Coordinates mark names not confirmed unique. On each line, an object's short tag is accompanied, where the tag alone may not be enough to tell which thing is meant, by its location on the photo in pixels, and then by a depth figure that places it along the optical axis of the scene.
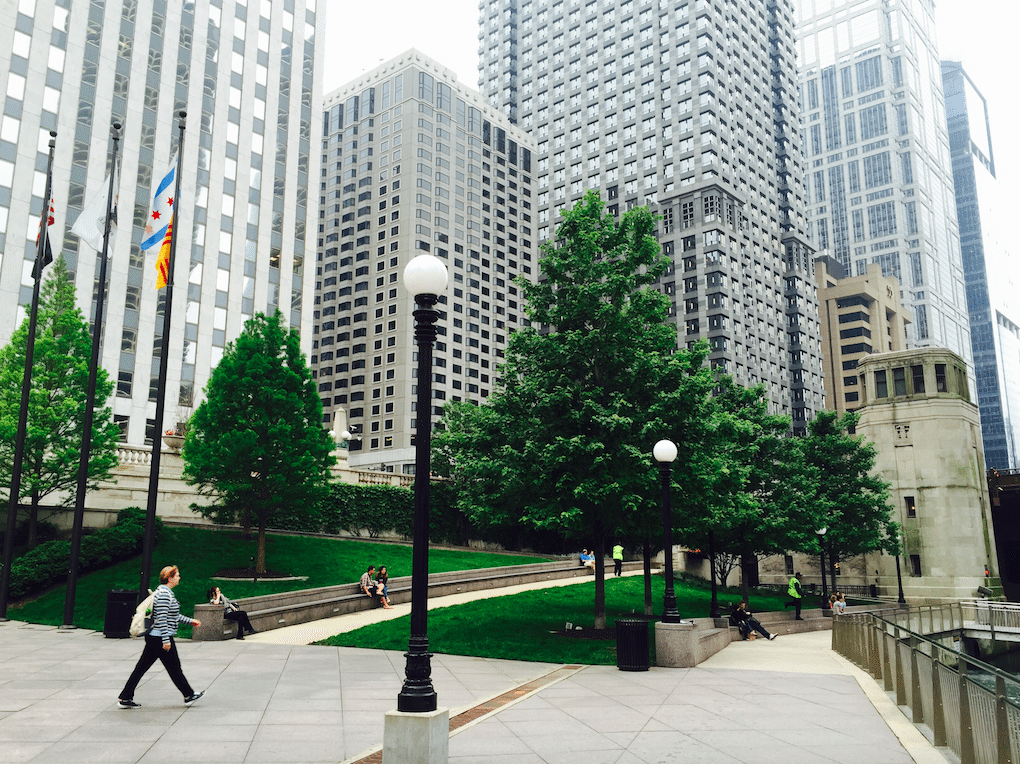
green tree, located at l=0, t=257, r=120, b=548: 28.78
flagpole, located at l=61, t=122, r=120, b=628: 20.88
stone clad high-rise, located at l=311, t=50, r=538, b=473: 116.86
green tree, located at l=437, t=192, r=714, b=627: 20.23
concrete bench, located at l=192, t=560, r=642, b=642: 20.27
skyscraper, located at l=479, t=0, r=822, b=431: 115.12
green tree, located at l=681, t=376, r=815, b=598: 35.66
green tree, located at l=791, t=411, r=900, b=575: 45.12
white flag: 22.52
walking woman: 10.69
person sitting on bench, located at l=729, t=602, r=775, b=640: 26.64
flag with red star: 21.78
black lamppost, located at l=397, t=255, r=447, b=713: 7.89
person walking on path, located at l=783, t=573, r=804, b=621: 32.12
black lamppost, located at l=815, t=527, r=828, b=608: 38.01
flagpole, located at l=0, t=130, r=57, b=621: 22.08
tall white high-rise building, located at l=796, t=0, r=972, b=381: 182.12
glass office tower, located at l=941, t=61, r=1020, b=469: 198.62
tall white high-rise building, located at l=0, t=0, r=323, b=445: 60.16
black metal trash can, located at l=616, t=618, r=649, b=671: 16.06
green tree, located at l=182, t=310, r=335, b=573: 29.38
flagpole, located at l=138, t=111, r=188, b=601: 18.98
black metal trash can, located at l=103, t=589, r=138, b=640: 19.30
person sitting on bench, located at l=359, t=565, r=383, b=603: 27.69
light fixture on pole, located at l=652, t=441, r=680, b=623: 17.44
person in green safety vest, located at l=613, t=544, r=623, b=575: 41.04
